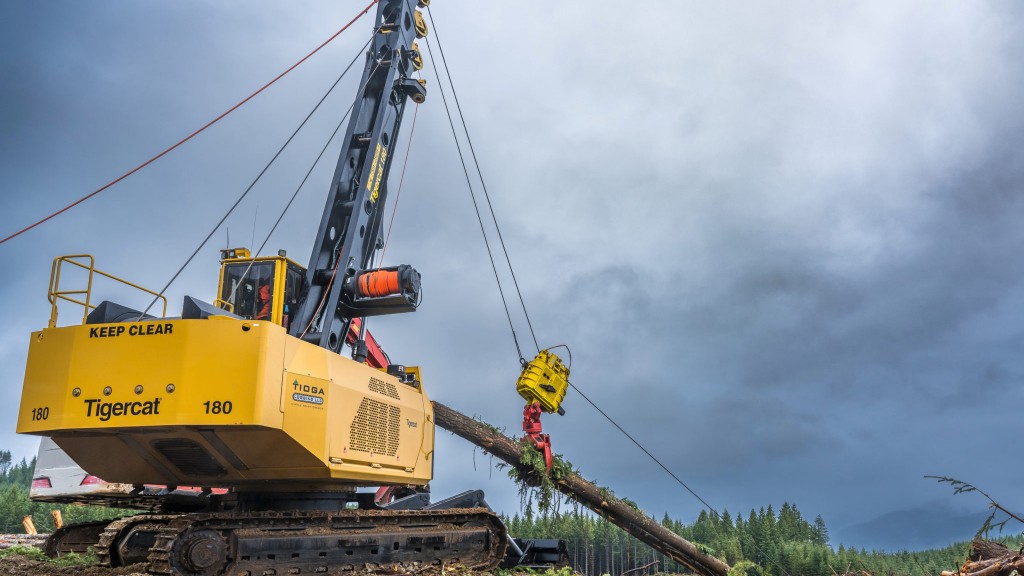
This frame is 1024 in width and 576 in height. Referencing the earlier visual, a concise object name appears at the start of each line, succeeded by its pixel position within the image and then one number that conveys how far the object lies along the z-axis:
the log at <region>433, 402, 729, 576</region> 13.52
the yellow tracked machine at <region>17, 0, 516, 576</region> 7.49
